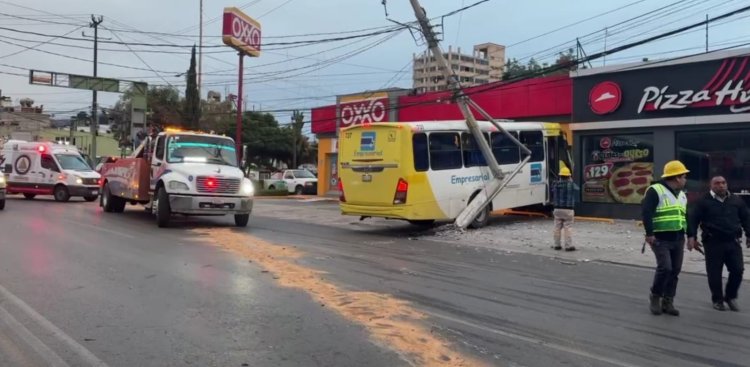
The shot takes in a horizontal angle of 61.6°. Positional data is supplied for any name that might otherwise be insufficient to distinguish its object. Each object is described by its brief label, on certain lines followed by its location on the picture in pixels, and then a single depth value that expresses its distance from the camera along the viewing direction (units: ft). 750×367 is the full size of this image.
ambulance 83.41
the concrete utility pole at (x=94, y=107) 153.17
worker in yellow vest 23.73
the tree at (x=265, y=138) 217.97
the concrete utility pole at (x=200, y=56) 156.87
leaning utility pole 54.08
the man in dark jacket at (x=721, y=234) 24.70
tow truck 49.98
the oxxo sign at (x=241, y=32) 109.29
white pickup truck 126.72
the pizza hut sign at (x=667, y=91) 57.36
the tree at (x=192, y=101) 168.04
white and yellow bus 49.78
